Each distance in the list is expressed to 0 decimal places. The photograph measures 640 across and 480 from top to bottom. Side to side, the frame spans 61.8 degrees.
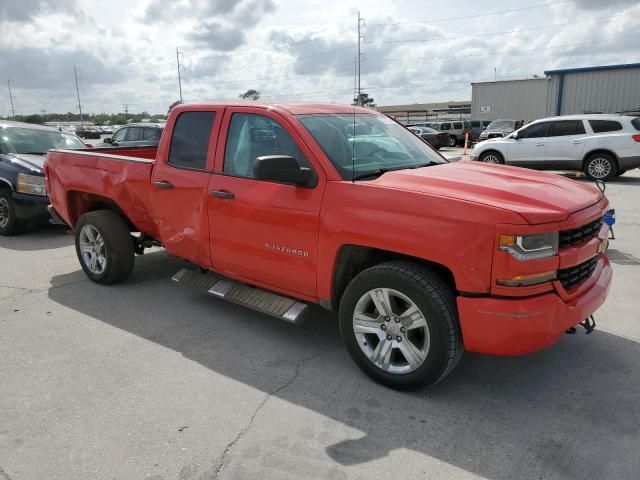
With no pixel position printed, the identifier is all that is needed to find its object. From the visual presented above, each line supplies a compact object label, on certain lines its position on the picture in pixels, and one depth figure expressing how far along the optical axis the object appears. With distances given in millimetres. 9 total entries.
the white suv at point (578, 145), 13538
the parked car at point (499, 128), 26969
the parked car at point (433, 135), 26938
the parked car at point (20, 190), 8031
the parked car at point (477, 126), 31831
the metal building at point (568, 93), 28062
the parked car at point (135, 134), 14896
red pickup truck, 2994
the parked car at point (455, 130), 31391
